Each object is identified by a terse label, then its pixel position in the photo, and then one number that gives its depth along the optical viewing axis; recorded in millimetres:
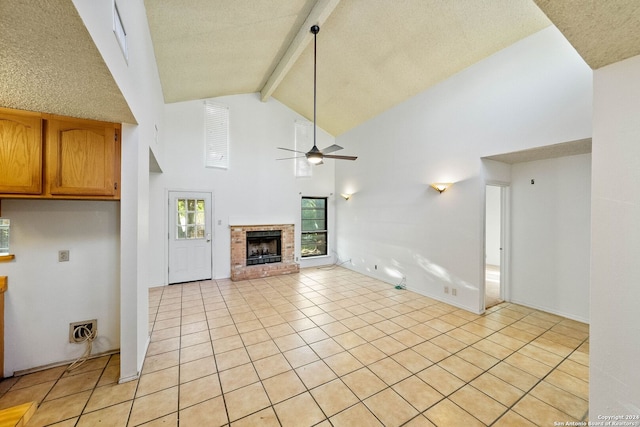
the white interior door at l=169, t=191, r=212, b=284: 5180
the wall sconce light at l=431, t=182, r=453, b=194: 4131
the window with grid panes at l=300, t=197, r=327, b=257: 6895
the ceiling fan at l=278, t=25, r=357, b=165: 3578
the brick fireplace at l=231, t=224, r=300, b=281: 5652
